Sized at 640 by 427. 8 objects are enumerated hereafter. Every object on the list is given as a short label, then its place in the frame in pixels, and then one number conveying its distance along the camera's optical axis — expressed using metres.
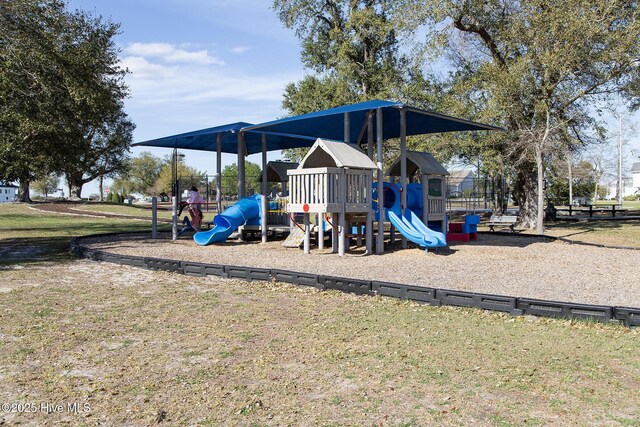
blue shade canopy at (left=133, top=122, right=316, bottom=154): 16.69
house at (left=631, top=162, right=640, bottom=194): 122.28
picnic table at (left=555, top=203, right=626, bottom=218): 30.16
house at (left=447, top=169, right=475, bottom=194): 32.19
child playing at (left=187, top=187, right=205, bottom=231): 17.45
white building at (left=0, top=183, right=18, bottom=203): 97.00
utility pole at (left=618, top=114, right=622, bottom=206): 49.08
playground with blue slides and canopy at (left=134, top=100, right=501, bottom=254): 12.79
